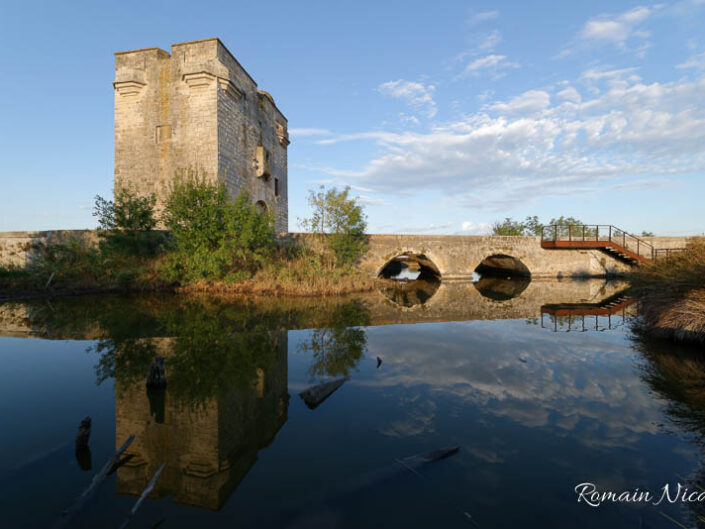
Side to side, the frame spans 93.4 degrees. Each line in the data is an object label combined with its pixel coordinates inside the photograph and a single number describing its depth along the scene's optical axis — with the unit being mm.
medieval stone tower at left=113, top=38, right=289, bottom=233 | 15398
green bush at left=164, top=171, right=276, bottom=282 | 12562
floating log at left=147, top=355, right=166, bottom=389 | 3994
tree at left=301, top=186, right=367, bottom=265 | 16406
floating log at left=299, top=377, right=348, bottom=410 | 3781
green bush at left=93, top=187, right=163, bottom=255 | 13508
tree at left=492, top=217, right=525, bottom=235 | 33928
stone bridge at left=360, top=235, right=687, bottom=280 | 18828
